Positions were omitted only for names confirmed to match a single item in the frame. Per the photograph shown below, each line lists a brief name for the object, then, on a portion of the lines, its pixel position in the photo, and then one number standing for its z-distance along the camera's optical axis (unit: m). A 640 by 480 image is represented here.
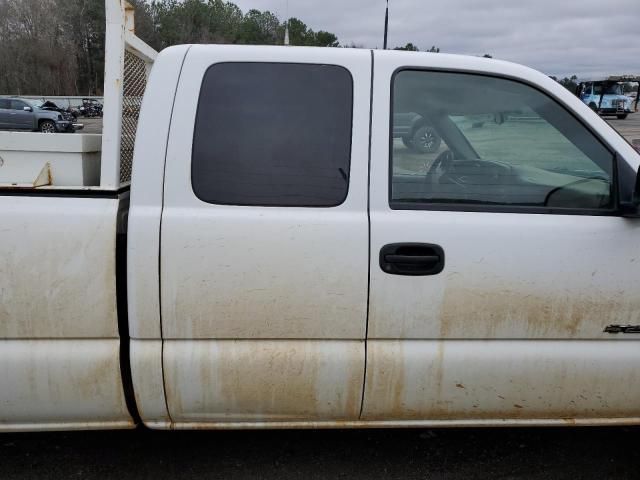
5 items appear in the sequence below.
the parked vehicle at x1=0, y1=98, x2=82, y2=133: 27.16
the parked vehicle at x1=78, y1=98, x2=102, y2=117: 43.39
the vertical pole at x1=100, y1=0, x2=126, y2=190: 2.20
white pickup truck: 2.12
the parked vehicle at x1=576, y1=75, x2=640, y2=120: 36.72
